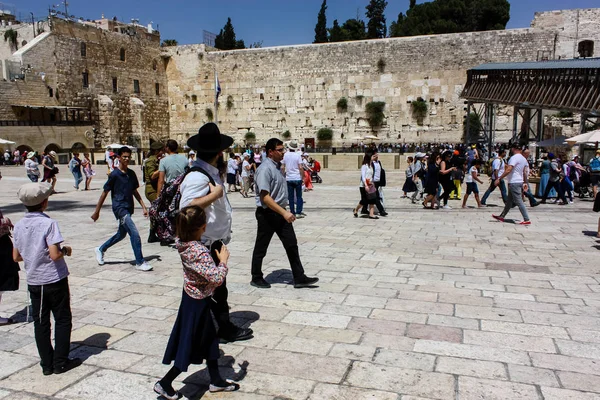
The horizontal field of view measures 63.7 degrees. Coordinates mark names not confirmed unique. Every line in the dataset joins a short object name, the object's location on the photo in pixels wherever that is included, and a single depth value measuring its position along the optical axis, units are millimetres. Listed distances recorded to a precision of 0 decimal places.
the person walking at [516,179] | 8633
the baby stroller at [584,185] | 12688
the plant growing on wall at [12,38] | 30578
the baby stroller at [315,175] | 17109
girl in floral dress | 2797
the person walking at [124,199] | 5555
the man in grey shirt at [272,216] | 4781
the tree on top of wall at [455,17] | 40625
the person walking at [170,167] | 6492
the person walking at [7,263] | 3930
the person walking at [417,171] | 12188
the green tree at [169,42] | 41359
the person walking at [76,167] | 14516
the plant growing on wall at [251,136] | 32656
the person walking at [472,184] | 10805
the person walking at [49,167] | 12891
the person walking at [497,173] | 11272
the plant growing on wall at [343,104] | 30859
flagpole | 31984
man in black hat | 3428
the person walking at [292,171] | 8984
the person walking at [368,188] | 9219
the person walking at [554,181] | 11688
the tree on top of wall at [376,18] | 52094
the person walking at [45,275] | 3158
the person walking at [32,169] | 13133
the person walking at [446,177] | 10906
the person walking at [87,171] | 14881
